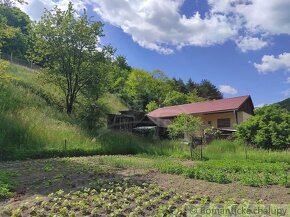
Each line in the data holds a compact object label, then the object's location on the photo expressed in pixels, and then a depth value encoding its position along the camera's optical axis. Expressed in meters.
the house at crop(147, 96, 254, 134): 20.42
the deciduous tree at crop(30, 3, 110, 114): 16.54
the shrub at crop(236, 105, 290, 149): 13.76
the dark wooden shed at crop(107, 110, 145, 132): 18.55
